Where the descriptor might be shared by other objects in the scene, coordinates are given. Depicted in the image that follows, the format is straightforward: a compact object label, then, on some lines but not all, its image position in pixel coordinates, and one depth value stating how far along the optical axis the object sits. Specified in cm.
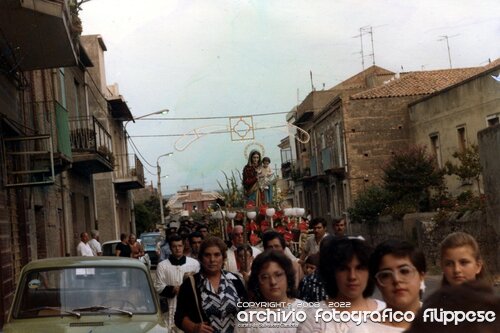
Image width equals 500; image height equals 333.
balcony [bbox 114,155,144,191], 3499
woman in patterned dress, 534
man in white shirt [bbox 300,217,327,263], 816
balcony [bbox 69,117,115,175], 2072
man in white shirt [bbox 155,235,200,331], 740
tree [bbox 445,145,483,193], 2211
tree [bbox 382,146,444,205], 2506
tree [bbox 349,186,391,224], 2711
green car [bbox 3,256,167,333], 618
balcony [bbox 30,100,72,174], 1638
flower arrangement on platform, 1016
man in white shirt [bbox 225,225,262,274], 758
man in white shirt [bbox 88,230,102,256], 1828
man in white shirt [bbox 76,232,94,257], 1633
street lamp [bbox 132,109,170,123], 3062
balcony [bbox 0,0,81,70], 1099
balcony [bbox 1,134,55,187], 1313
